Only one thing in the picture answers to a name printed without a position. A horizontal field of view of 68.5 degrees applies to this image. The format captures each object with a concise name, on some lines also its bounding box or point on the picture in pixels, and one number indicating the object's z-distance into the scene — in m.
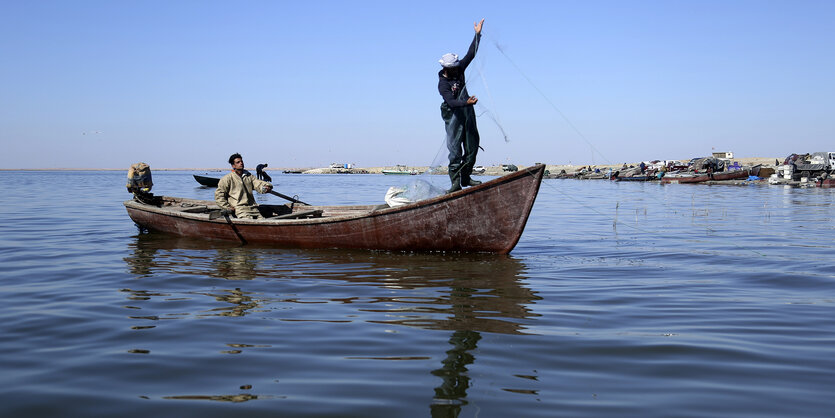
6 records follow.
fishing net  9.62
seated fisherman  11.12
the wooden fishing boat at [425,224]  8.61
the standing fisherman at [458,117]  8.68
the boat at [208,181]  46.07
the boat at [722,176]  46.78
